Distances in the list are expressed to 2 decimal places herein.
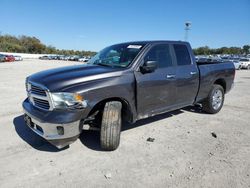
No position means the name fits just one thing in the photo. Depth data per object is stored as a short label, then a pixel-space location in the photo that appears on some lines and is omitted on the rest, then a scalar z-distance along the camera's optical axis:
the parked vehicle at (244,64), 26.59
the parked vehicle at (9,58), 35.77
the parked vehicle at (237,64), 25.76
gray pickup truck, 2.79
